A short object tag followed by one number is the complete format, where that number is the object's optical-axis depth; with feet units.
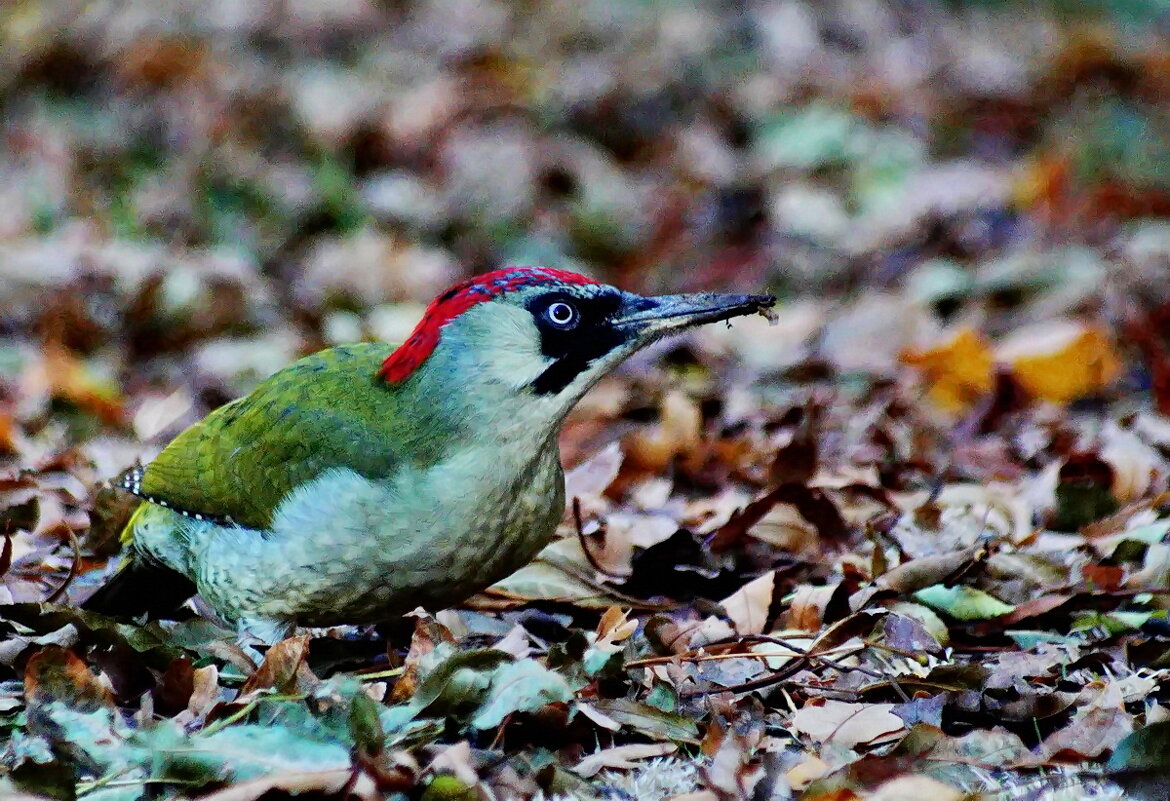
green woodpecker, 24.85
